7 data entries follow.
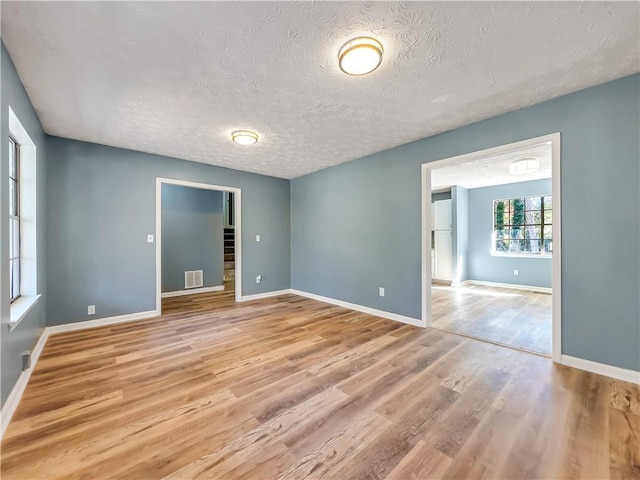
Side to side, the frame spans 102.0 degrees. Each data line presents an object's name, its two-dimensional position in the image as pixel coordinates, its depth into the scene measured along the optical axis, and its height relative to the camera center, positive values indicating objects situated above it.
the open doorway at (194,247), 5.26 -0.18
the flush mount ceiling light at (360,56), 1.74 +1.28
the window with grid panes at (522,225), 6.02 +0.32
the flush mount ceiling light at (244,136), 3.17 +1.28
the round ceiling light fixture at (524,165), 4.22 +1.22
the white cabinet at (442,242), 6.92 -0.09
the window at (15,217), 2.45 +0.23
